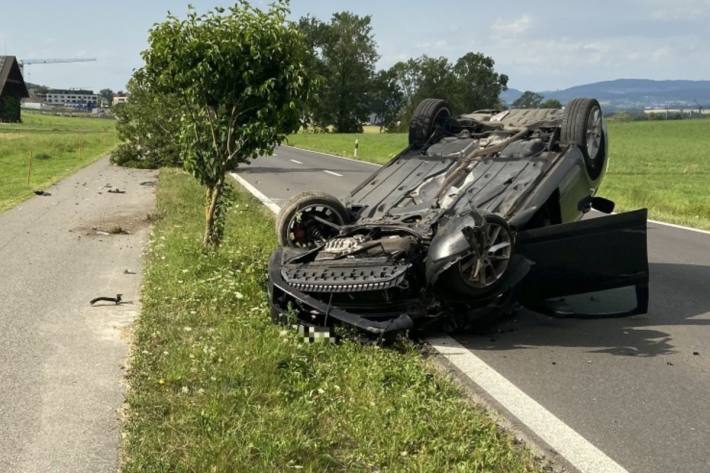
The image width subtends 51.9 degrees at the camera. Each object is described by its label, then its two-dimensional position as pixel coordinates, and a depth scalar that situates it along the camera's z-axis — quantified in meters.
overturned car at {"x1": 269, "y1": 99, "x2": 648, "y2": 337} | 5.16
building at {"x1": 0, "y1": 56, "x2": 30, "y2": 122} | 78.00
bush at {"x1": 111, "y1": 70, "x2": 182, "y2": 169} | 22.66
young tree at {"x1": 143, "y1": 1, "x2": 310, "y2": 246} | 7.50
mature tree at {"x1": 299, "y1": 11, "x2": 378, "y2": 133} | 92.12
